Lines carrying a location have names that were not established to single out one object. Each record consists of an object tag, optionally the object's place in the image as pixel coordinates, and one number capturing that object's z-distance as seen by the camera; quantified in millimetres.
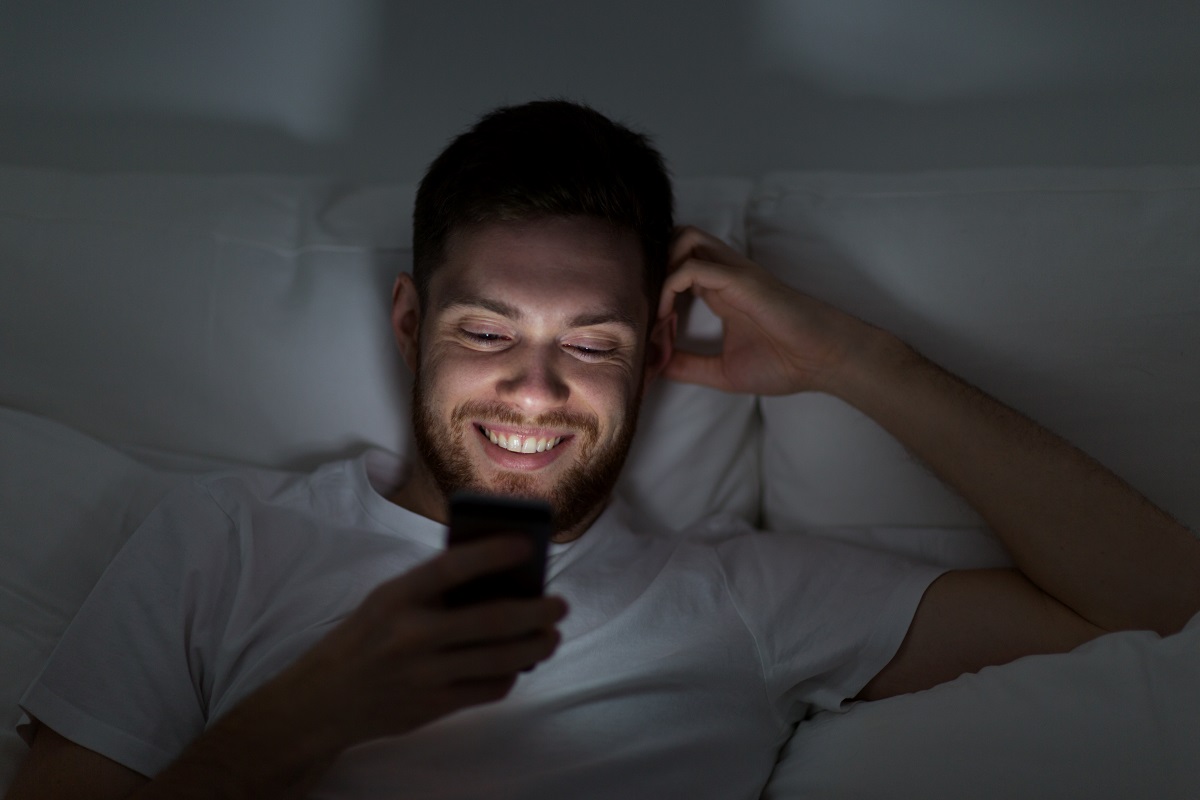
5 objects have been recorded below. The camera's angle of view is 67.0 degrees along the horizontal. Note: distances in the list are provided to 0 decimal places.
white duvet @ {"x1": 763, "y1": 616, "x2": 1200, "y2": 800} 1041
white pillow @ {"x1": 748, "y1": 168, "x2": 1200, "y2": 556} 1421
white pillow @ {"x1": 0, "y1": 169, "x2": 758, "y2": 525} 1522
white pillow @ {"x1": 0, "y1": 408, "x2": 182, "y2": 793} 1278
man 1153
